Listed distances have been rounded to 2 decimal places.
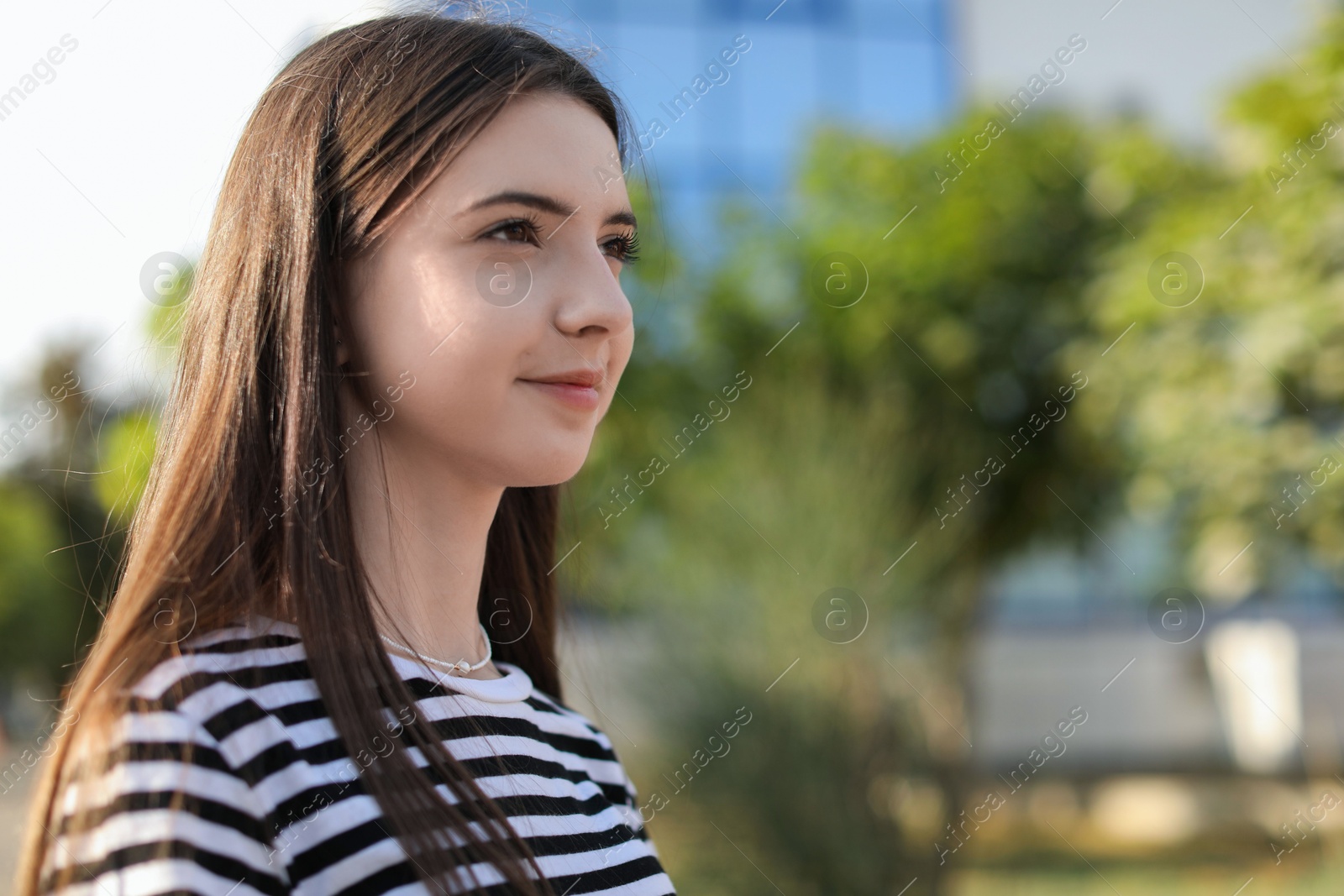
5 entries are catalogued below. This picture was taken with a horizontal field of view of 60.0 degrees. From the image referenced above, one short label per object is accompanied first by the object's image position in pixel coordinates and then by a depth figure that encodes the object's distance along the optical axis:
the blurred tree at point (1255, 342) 4.11
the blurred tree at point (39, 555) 9.61
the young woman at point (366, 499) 0.90
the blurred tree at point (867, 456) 5.00
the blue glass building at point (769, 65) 12.58
